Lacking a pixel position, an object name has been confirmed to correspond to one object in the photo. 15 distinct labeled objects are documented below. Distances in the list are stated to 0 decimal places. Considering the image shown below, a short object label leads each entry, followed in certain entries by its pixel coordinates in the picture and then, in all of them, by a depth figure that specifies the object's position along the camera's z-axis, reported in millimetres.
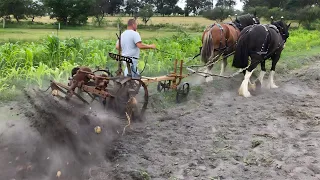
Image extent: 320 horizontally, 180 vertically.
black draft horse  7852
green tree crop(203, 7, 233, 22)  35481
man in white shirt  6051
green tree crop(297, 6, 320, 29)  35875
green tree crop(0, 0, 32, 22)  42344
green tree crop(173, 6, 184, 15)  68162
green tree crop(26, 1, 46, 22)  46625
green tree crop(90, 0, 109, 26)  45472
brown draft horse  8883
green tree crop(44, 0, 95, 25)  44438
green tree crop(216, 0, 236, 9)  59406
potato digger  5035
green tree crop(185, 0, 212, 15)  66206
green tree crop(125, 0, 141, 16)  60562
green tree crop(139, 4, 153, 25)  48925
